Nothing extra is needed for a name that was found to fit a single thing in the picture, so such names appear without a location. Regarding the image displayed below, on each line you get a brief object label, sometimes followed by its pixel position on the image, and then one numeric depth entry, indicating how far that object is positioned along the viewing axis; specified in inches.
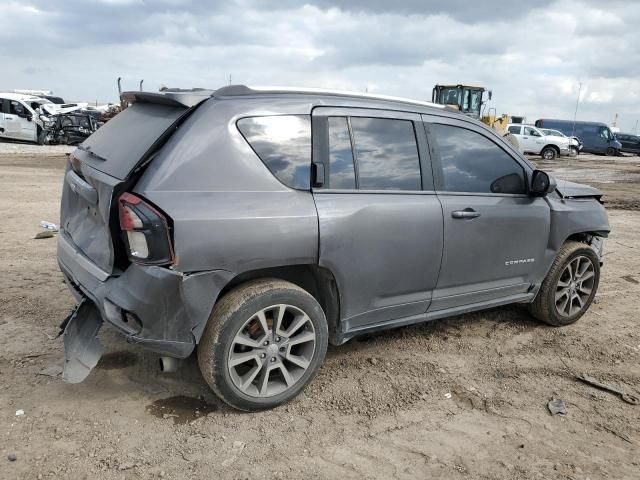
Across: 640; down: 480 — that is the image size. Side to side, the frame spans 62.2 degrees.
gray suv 108.3
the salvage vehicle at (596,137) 1359.5
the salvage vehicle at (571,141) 1148.5
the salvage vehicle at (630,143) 1412.4
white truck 1113.4
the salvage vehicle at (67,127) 864.3
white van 839.0
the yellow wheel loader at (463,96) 975.6
